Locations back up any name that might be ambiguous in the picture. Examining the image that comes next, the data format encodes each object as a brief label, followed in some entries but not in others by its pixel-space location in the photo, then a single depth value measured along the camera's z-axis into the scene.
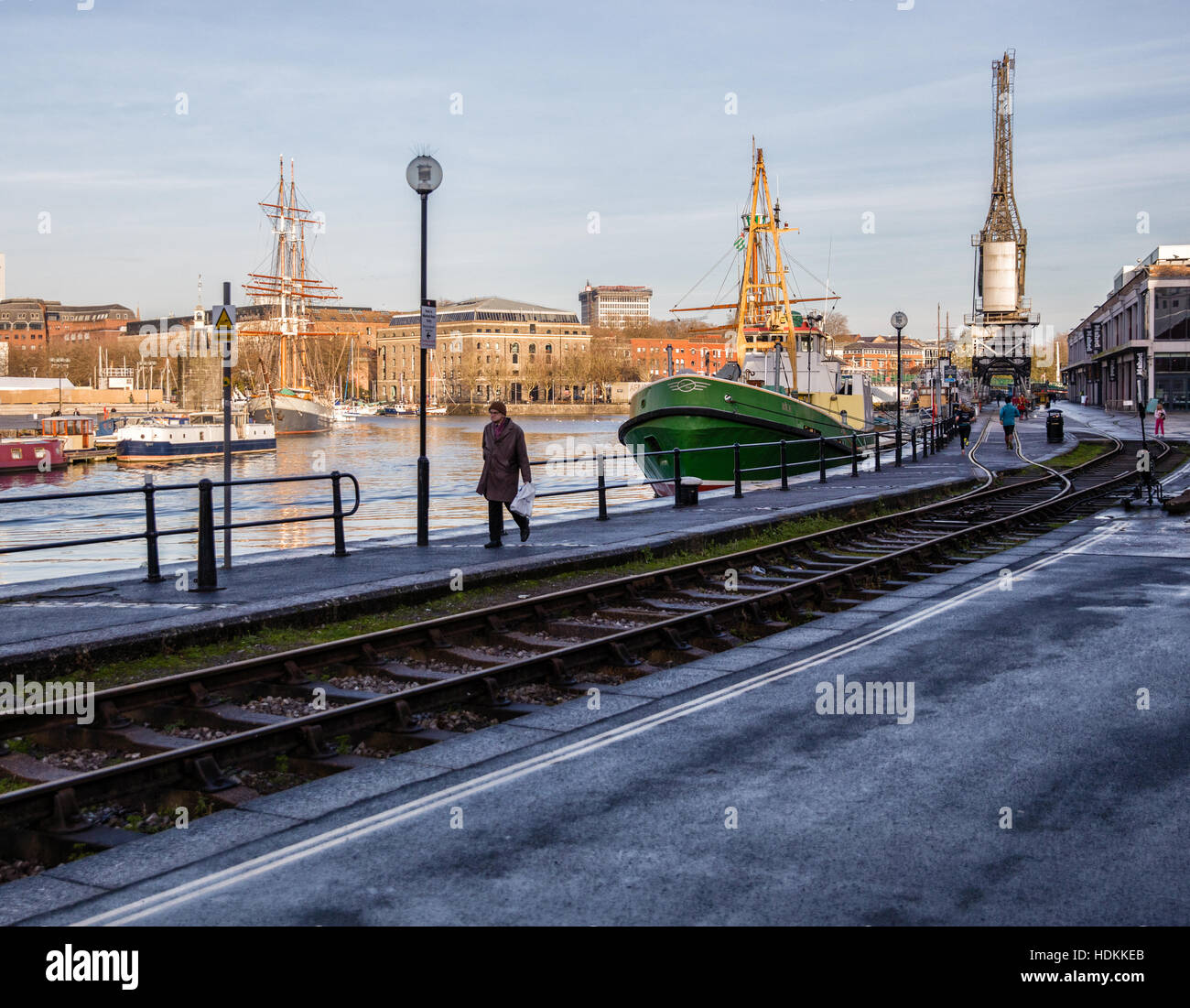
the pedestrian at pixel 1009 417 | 45.25
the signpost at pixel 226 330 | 12.16
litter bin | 47.78
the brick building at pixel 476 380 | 194.38
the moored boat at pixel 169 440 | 75.25
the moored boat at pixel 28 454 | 63.70
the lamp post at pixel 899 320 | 36.75
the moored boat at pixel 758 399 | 36.44
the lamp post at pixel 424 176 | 15.45
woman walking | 15.31
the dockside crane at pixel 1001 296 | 144.38
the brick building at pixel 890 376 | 166.02
